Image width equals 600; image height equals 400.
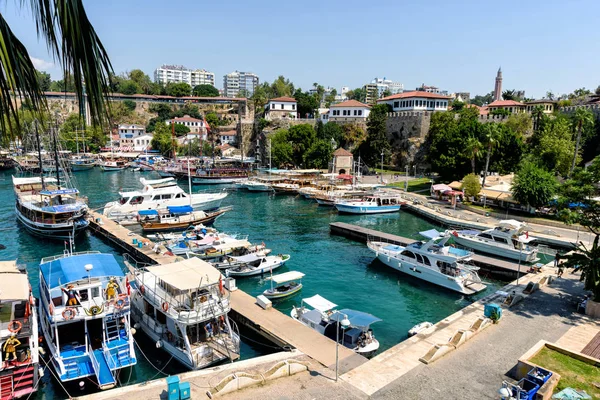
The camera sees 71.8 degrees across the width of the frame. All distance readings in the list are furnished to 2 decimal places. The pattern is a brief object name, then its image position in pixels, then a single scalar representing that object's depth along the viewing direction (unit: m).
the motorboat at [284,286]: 26.27
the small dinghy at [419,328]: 21.23
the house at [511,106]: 88.94
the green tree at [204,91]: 149.88
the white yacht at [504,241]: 33.41
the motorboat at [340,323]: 19.75
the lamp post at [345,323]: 17.71
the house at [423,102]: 84.50
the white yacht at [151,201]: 45.25
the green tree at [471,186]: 50.78
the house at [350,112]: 92.62
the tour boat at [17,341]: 15.99
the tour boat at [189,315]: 18.51
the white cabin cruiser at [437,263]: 27.92
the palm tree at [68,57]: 2.82
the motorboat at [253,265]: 29.63
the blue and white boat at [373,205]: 52.50
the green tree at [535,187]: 43.03
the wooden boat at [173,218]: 41.78
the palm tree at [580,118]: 51.94
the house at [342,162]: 76.69
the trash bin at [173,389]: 13.50
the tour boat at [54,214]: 38.41
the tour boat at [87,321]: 17.17
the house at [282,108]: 105.94
